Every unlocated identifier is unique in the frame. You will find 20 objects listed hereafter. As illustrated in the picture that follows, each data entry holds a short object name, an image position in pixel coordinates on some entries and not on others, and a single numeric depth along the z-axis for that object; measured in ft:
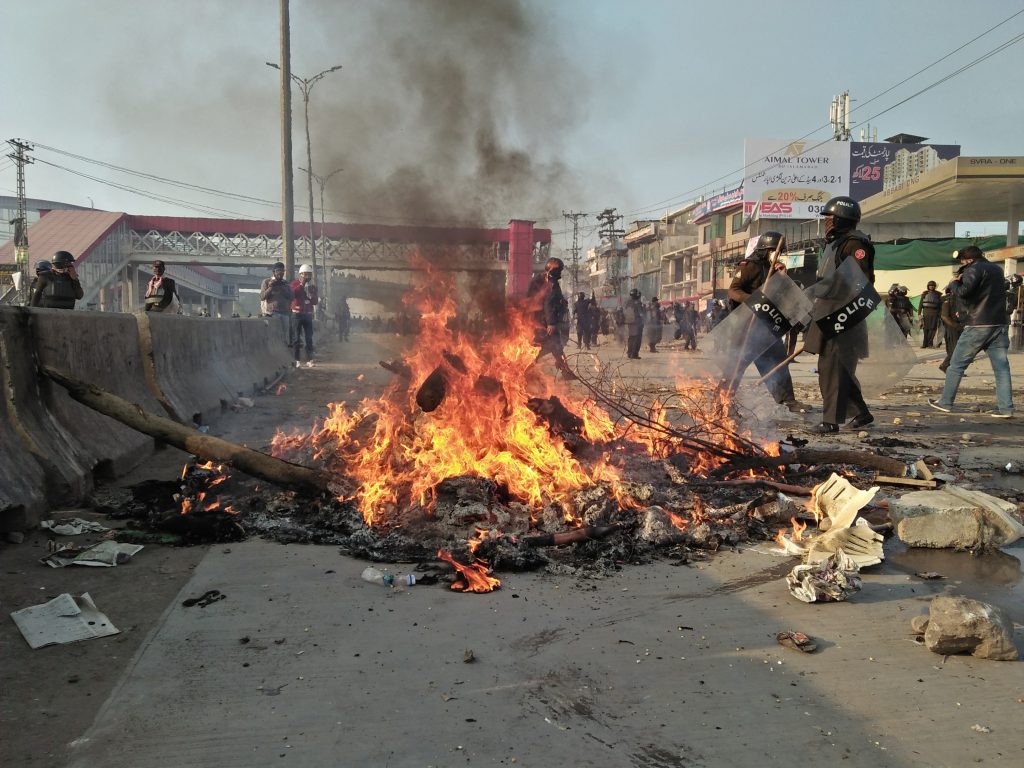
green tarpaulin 90.12
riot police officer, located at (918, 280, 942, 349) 70.85
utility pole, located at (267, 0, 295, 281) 55.47
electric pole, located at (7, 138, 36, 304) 123.54
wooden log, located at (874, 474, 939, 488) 16.40
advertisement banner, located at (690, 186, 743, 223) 168.59
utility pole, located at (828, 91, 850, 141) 174.40
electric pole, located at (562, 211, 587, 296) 211.53
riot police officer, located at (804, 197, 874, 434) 21.68
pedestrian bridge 139.85
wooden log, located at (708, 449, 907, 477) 17.06
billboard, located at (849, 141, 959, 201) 152.35
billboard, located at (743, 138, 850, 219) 151.33
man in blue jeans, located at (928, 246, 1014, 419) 27.53
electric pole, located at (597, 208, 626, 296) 239.40
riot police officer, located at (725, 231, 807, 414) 25.00
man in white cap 51.59
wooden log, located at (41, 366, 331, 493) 15.47
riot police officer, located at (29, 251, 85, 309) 28.86
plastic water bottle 11.30
